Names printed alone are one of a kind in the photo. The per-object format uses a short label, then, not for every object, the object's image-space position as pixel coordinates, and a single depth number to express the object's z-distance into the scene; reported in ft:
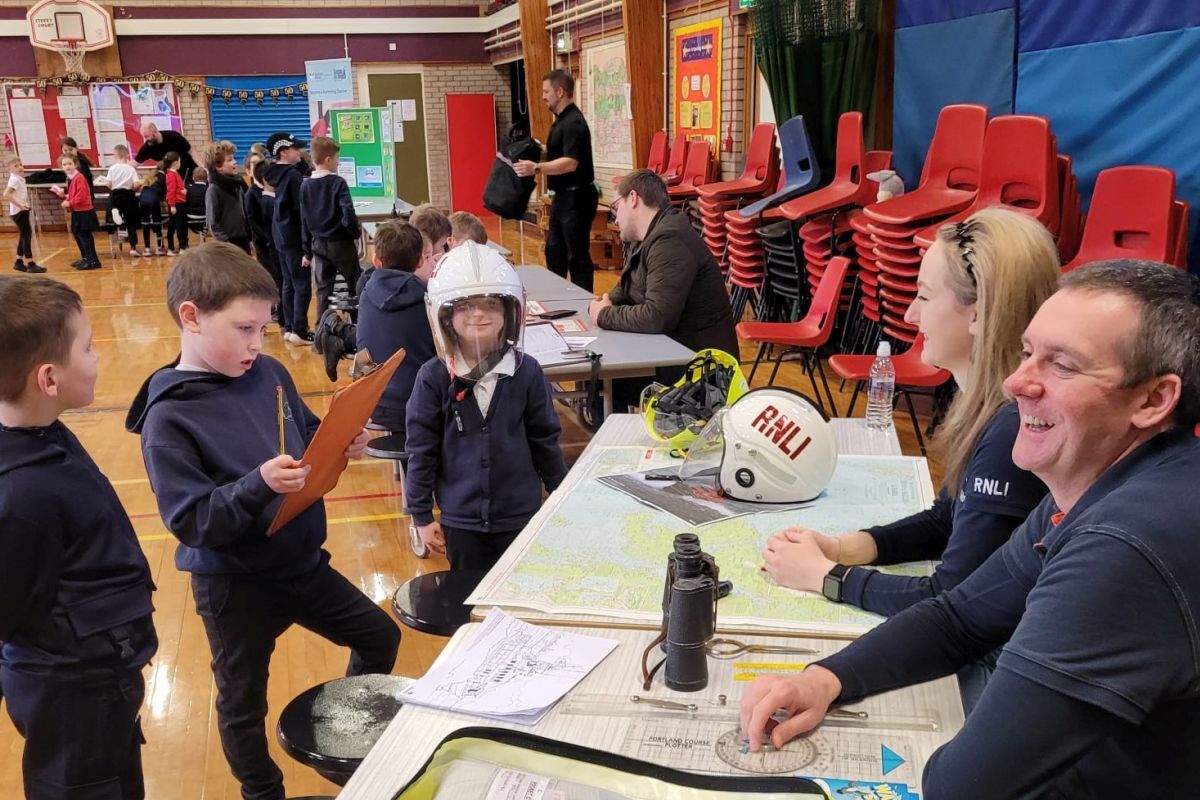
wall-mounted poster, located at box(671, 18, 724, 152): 27.73
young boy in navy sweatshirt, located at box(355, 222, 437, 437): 12.83
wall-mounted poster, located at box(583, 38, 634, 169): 35.33
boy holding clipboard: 6.50
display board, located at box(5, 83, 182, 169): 48.29
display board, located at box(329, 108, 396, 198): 30.91
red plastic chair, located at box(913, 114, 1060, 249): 14.87
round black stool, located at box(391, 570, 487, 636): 6.90
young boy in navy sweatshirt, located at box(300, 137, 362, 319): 22.65
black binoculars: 4.81
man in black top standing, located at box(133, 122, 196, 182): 45.88
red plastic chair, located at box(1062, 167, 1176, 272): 13.00
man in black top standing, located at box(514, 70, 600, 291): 21.77
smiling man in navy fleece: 3.20
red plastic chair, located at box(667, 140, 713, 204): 28.04
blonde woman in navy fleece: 5.27
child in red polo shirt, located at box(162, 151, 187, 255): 41.52
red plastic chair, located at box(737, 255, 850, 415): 16.44
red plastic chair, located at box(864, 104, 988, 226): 16.61
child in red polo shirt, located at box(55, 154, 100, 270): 37.73
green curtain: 20.39
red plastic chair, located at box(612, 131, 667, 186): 31.09
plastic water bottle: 9.53
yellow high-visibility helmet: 8.62
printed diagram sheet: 4.77
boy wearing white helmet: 8.54
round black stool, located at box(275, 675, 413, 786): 5.81
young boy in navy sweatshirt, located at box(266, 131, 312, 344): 24.39
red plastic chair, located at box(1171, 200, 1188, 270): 13.03
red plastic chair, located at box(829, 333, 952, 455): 13.99
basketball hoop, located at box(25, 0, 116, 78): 47.06
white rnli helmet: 7.14
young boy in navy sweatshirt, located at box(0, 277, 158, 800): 5.66
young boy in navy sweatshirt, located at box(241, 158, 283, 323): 26.73
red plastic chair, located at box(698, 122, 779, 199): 24.41
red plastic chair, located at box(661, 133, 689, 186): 29.30
